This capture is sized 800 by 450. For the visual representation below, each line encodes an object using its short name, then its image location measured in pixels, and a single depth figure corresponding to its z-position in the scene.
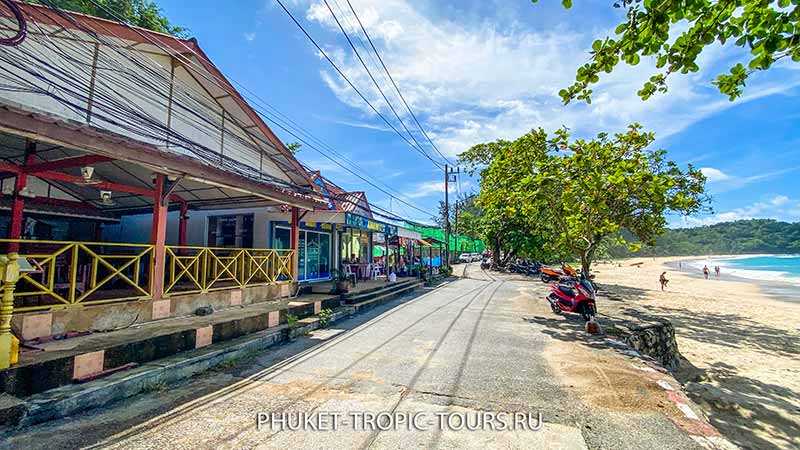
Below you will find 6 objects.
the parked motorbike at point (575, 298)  9.29
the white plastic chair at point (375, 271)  16.11
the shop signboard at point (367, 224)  11.41
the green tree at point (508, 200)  9.74
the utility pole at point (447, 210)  24.27
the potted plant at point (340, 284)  10.30
